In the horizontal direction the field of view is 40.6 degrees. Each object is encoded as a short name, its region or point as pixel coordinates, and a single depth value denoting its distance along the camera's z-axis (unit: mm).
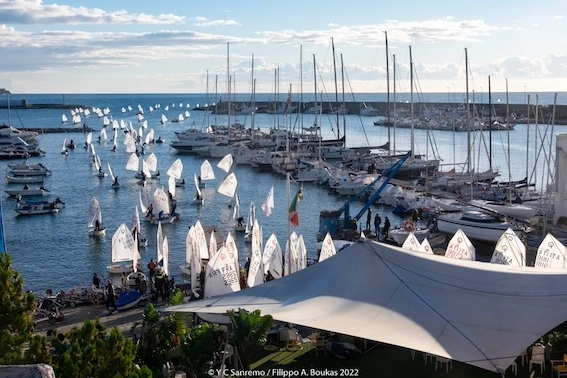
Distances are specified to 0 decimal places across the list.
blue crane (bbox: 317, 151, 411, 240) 35375
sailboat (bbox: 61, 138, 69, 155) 90750
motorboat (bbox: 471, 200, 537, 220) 39462
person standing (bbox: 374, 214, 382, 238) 36906
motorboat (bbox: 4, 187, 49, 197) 57844
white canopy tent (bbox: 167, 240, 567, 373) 14078
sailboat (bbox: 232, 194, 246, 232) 42219
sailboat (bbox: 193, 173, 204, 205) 52531
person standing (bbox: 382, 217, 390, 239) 36656
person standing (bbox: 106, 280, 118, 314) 23094
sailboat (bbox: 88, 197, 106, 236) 41156
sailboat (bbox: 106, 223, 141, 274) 30525
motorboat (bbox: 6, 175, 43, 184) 64375
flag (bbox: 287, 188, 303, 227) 22705
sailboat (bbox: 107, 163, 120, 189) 61219
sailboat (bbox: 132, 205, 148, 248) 34112
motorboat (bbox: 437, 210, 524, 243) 33094
